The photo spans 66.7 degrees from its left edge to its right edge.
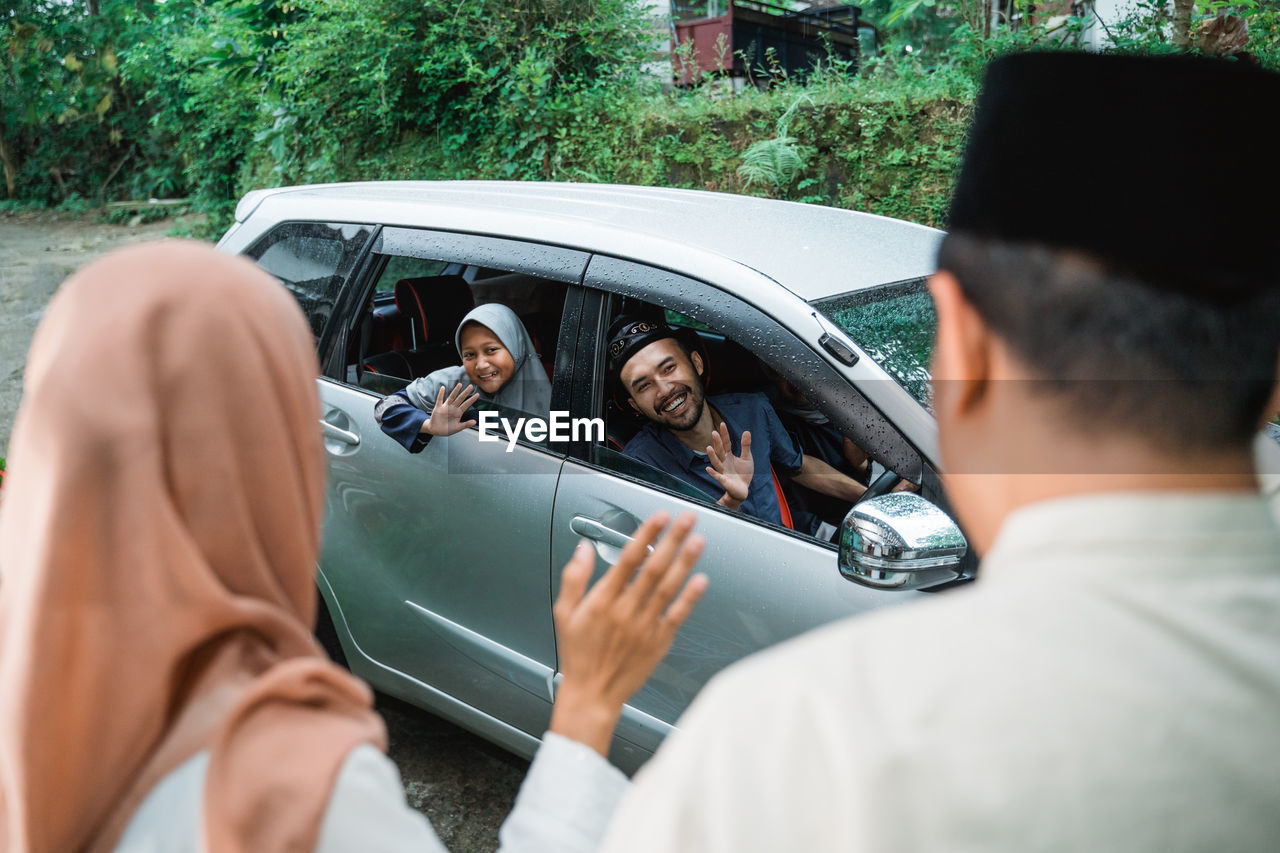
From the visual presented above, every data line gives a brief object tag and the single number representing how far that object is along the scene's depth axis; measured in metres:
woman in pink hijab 0.88
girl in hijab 2.72
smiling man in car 2.59
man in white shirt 0.65
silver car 2.14
